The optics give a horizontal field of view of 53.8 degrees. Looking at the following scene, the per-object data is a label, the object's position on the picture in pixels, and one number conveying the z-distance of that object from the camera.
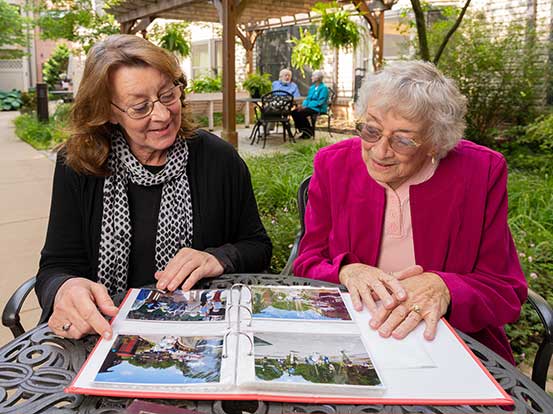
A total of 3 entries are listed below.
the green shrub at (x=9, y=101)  25.49
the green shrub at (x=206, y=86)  14.38
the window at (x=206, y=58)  19.56
